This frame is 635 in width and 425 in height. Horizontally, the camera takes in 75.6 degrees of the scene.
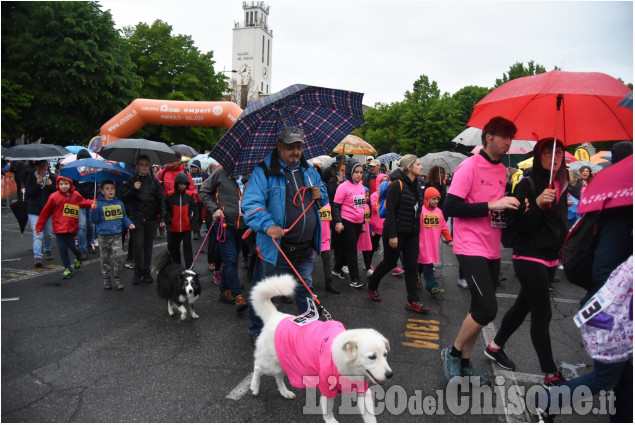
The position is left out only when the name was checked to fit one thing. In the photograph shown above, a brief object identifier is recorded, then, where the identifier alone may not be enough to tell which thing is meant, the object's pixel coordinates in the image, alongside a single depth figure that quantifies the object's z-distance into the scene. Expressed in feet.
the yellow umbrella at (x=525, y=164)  37.14
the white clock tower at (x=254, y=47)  311.88
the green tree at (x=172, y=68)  102.58
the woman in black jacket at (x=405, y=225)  17.95
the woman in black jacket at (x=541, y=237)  10.87
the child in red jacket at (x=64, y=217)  22.82
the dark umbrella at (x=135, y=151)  21.93
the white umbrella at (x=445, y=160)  35.78
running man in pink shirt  11.08
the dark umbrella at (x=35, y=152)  26.50
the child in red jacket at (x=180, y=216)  21.83
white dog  8.45
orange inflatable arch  52.70
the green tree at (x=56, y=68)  65.51
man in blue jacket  12.38
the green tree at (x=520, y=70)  161.89
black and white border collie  16.80
